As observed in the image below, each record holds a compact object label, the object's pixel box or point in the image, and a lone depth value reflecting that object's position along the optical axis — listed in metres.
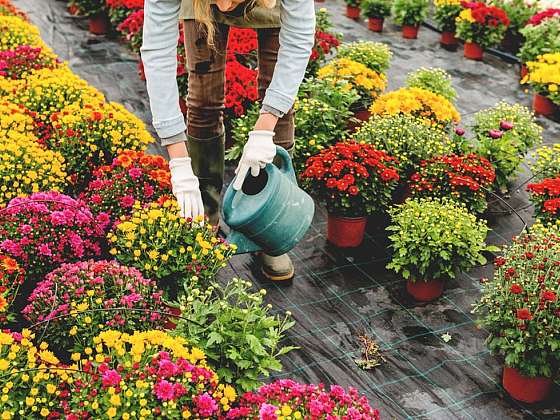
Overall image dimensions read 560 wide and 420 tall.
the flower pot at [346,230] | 3.82
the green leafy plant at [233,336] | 2.40
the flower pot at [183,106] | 4.98
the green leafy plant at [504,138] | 4.25
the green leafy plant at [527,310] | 2.77
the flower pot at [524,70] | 6.45
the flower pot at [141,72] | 5.25
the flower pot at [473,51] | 6.92
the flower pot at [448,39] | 7.31
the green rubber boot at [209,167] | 3.46
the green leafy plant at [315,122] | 4.26
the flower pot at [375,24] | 7.68
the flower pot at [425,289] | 3.49
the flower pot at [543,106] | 5.67
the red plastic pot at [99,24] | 7.18
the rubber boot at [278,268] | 3.54
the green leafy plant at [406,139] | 4.04
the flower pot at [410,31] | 7.52
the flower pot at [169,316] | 2.62
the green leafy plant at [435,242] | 3.37
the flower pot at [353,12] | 8.16
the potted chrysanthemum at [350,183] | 3.67
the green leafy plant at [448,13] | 7.23
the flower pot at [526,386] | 2.89
